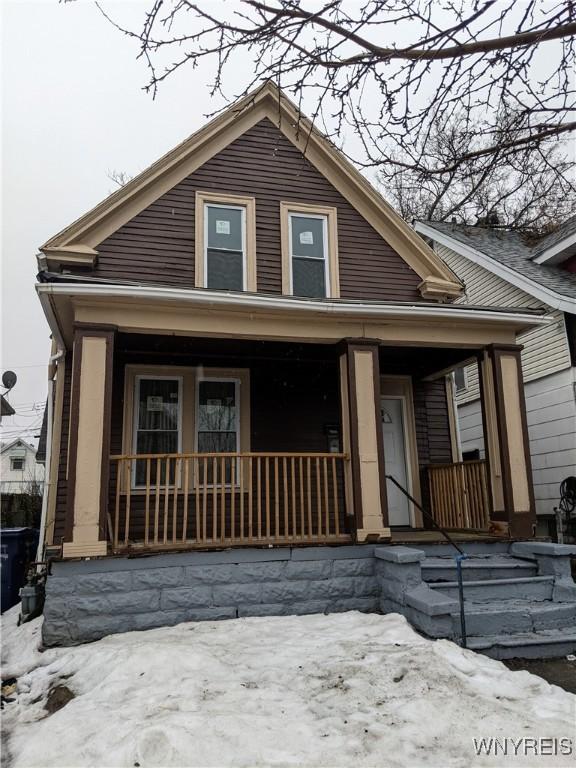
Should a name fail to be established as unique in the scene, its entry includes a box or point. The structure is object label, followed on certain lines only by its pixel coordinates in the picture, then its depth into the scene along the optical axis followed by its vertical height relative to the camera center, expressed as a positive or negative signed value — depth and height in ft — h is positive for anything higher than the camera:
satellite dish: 27.45 +6.09
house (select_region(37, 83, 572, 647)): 18.30 +5.11
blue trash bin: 24.18 -2.46
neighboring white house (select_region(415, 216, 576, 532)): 30.99 +8.58
